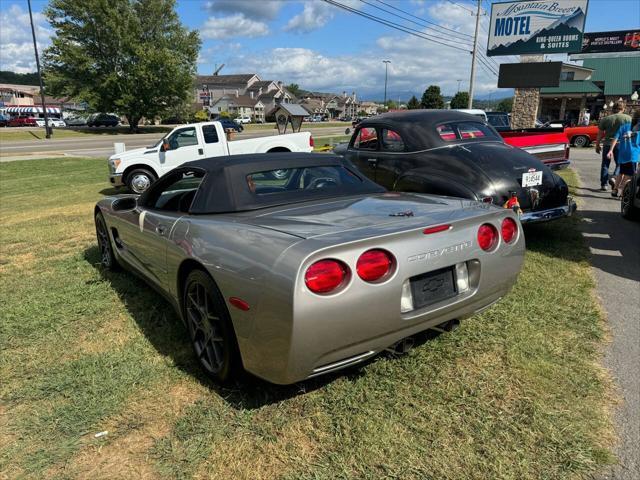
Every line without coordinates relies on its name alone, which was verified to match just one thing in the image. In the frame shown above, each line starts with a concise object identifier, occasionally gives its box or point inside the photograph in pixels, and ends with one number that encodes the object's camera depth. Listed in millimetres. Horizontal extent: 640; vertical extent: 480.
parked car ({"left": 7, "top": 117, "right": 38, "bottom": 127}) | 54156
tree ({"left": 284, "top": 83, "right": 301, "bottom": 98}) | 172588
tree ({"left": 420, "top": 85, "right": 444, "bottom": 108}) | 73188
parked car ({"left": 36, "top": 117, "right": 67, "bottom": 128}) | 56334
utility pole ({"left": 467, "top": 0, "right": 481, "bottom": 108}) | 32594
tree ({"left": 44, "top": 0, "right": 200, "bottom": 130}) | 43750
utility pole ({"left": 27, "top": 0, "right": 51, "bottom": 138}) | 34212
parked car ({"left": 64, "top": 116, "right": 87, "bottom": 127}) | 58438
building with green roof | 41625
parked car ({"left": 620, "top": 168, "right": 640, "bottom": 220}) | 6836
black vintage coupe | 5199
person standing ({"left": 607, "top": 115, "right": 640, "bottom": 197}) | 7855
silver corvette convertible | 2242
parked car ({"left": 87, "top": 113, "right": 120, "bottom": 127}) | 54069
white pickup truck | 11328
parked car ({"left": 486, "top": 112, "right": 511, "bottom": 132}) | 15582
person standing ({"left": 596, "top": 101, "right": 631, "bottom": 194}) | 8930
